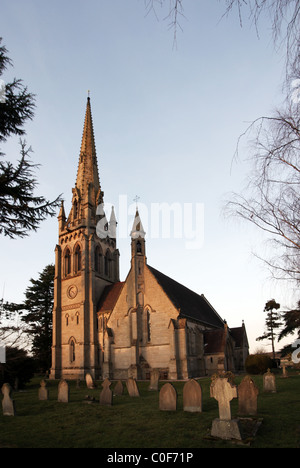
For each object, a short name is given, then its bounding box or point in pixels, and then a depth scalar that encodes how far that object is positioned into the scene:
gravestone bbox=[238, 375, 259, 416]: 10.87
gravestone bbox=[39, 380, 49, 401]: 17.22
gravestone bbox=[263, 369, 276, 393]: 16.48
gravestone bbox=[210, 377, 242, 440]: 7.85
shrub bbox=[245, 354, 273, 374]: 28.45
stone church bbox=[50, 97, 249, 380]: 30.17
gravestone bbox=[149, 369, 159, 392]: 20.28
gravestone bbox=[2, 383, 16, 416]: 12.71
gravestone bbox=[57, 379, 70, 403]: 15.88
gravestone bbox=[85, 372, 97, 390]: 22.41
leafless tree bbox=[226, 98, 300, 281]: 6.71
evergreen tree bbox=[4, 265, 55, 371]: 43.09
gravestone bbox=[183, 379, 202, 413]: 11.43
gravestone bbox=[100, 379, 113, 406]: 14.32
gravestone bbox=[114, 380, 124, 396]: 18.23
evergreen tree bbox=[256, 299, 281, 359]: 54.50
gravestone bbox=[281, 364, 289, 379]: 23.61
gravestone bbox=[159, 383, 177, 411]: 11.91
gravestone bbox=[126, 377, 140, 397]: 17.38
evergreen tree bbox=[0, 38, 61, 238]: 9.66
